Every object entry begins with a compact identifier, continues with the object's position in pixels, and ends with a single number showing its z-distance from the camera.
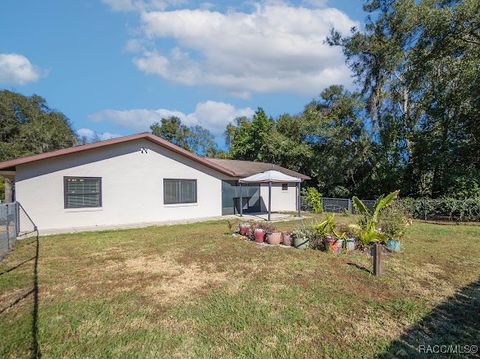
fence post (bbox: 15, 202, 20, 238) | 10.40
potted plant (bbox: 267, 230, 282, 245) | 9.20
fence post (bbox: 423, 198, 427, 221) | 16.89
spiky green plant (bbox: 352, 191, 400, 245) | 8.32
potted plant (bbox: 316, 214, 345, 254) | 8.12
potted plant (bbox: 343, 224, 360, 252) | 8.30
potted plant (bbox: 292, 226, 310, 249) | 8.72
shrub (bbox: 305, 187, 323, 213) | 20.82
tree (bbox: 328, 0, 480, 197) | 15.67
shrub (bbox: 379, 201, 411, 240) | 8.67
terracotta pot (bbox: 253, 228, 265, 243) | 9.49
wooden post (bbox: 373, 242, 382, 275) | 6.17
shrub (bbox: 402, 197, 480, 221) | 15.85
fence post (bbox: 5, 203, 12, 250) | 8.20
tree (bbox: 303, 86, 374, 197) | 22.00
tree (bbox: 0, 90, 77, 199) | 36.57
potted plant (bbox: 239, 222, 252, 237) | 10.29
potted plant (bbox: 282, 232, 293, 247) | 8.99
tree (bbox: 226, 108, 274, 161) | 29.36
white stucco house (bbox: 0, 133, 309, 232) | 11.91
